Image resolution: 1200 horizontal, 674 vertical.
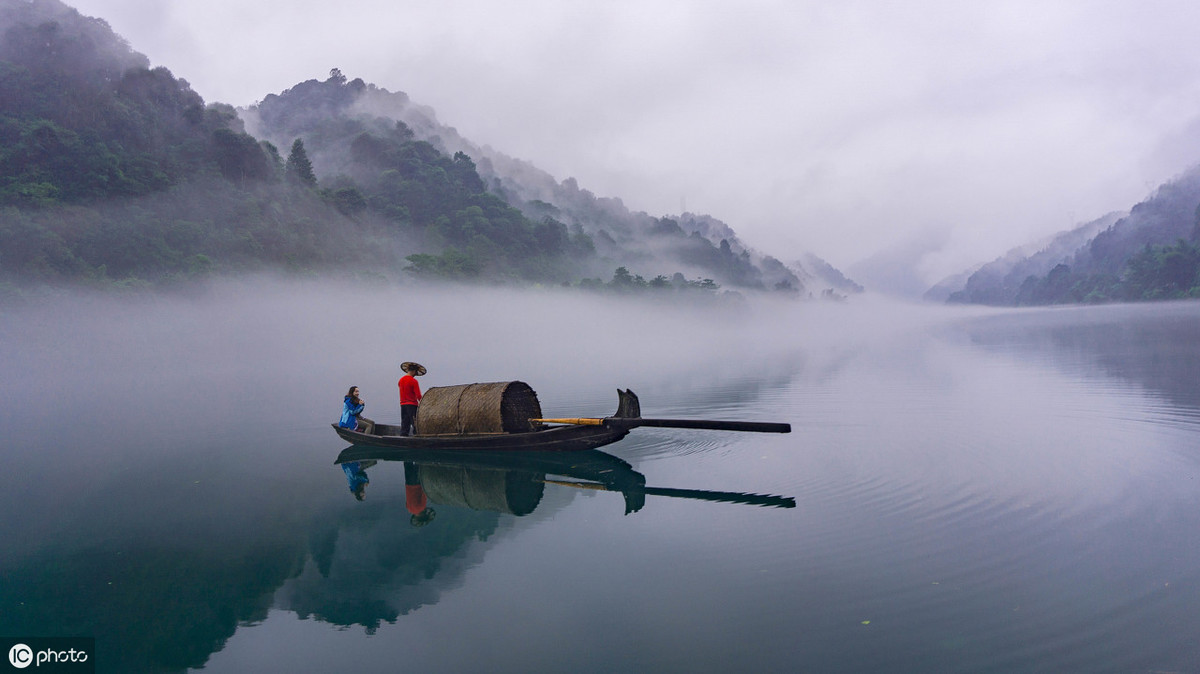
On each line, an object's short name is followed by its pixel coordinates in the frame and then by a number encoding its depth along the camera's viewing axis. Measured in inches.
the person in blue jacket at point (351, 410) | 642.2
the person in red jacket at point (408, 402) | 626.5
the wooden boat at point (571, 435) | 514.9
